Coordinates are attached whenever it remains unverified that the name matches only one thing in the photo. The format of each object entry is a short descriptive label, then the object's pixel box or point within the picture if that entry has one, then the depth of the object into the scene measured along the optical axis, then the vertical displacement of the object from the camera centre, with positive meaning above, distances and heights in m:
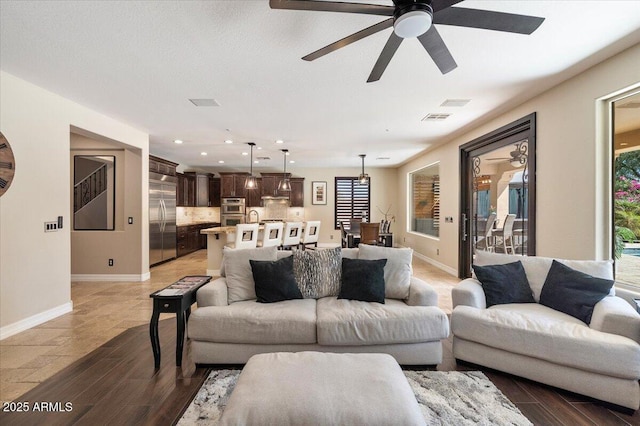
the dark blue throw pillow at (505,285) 2.80 -0.70
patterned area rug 1.88 -1.31
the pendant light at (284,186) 6.93 +0.55
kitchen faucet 9.52 -0.20
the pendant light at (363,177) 7.72 +0.85
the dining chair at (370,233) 5.61 -0.43
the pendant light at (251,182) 6.24 +0.57
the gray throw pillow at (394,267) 2.89 -0.57
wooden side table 2.46 -0.81
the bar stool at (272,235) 5.54 -0.47
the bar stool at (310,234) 6.45 -0.53
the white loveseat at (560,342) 1.97 -0.95
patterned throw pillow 2.95 -0.62
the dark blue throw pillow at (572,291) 2.40 -0.67
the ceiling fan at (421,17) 1.57 +1.07
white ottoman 1.33 -0.89
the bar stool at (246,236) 5.06 -0.46
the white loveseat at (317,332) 2.40 -0.98
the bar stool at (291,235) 6.03 -0.52
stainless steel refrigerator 6.32 -0.18
